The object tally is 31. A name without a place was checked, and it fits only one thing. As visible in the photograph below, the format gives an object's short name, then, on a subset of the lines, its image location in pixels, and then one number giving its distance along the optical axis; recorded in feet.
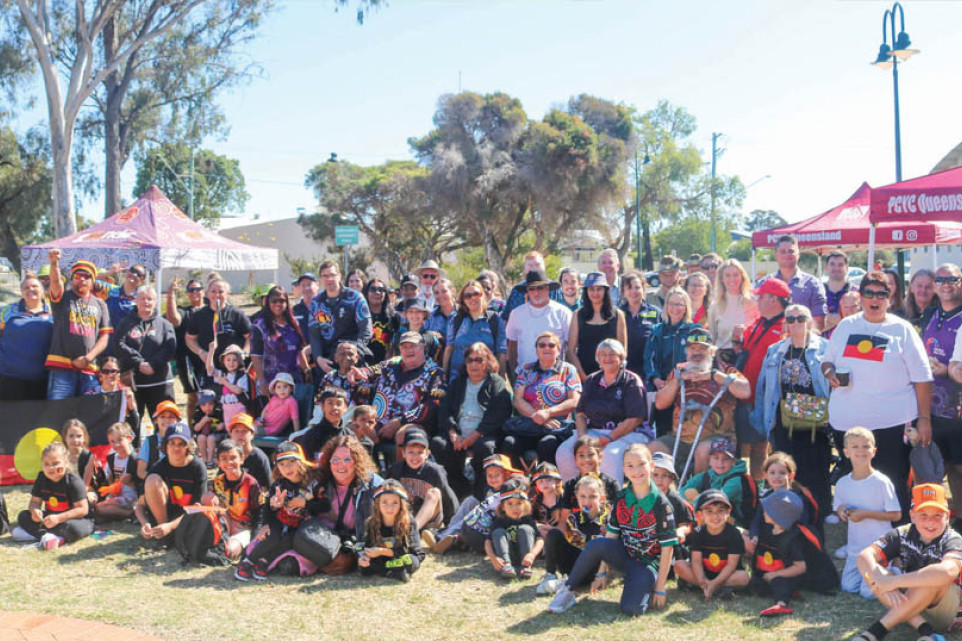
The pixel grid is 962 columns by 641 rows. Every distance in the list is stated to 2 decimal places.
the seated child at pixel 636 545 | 14.66
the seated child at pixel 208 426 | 24.38
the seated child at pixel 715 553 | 15.03
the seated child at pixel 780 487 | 15.43
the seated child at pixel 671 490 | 15.85
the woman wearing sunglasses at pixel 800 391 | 17.81
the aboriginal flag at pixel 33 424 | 23.77
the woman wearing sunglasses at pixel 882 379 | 16.07
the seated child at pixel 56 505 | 19.02
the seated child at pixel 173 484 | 18.93
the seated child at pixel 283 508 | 16.92
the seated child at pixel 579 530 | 16.34
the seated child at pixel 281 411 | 23.48
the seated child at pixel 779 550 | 14.80
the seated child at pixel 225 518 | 17.70
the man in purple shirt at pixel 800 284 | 23.84
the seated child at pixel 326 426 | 20.52
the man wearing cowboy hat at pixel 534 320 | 22.27
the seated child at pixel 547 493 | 17.70
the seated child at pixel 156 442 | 20.79
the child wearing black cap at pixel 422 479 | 18.90
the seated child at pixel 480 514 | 17.67
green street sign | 50.67
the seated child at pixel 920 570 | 12.71
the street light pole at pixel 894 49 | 40.22
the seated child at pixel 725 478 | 16.94
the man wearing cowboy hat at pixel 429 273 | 26.30
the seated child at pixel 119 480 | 20.47
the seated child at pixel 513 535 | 16.81
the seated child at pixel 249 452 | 19.51
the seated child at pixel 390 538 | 16.72
